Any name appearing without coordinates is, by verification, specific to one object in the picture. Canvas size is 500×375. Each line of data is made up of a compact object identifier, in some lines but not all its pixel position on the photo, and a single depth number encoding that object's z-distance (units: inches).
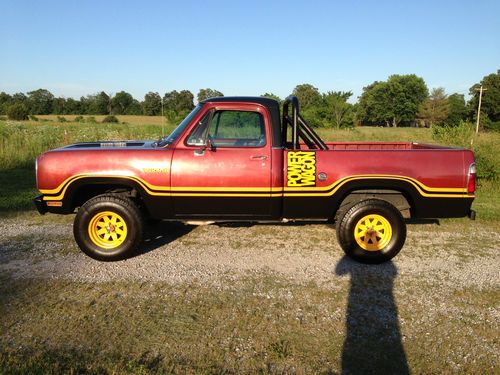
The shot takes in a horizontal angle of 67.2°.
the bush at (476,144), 386.0
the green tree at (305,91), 2812.0
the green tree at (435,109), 3034.0
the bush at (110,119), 2180.6
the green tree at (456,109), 3011.8
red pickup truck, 182.5
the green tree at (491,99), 2677.2
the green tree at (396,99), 3503.9
